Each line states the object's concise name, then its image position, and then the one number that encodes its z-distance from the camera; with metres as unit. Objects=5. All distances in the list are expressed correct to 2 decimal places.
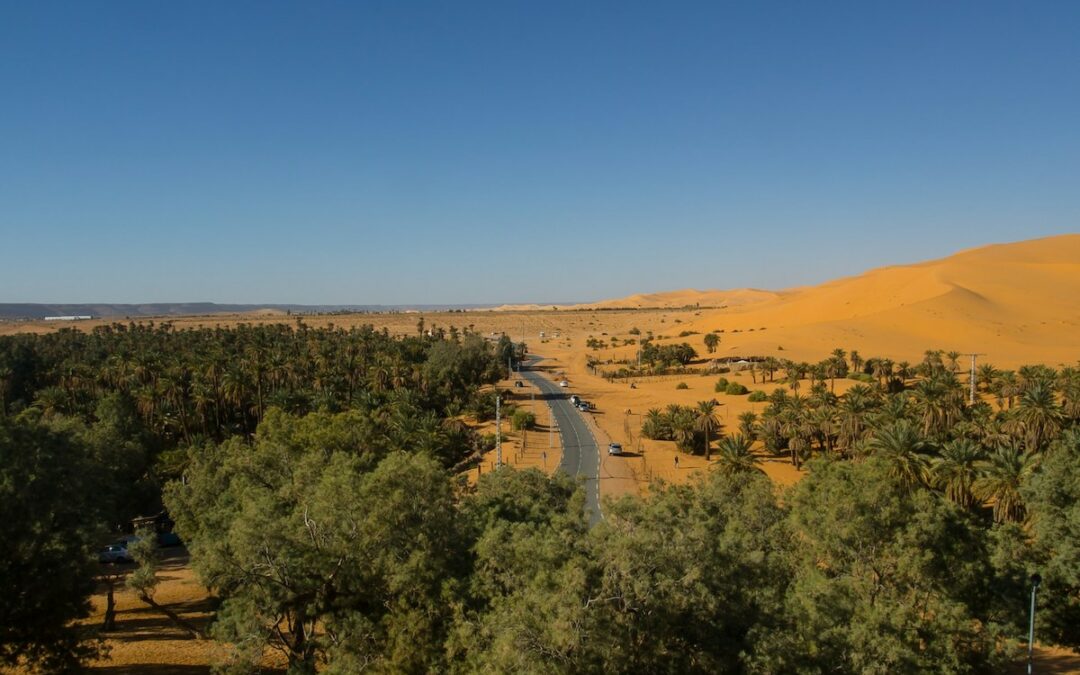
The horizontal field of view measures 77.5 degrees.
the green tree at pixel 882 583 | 14.67
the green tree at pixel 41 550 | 17.66
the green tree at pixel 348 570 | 15.73
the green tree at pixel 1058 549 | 21.22
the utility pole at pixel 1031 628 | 18.45
